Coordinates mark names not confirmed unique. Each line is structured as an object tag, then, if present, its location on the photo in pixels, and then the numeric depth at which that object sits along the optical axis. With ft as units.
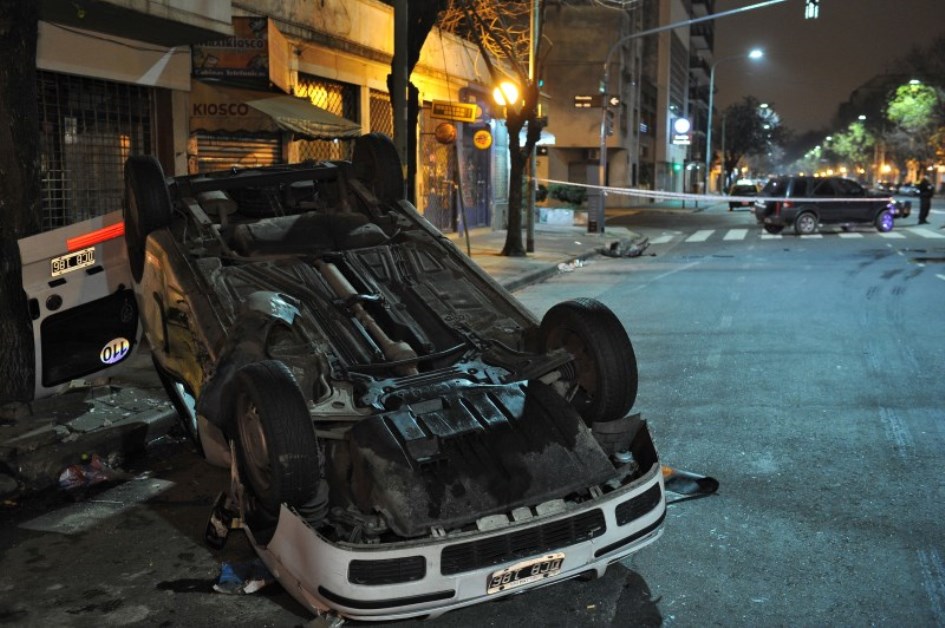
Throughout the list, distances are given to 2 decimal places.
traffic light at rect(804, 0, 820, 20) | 65.26
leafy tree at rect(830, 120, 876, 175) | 369.50
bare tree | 61.36
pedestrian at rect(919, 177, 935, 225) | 100.88
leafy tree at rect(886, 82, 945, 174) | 218.59
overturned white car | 11.35
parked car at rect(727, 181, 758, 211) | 170.87
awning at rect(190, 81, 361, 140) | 42.88
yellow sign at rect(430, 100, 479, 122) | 61.67
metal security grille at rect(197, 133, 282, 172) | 46.34
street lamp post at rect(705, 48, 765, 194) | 197.74
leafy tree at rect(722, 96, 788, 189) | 318.65
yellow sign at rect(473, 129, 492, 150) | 74.43
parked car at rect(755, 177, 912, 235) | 86.53
